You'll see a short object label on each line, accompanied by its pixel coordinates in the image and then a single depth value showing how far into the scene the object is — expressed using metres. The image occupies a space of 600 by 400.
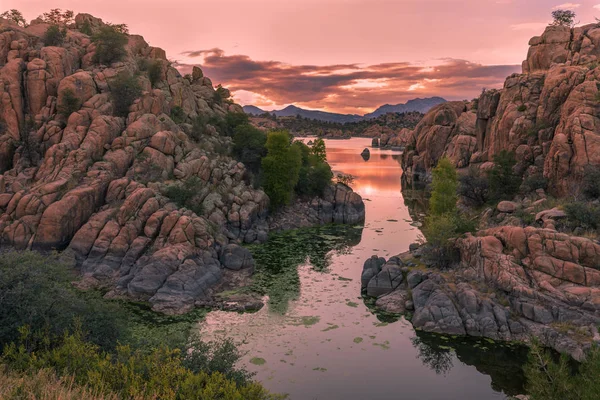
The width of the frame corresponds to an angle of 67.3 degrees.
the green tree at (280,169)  68.31
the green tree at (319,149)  92.50
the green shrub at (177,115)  66.43
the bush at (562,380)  17.30
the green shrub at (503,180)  62.28
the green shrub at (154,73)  69.06
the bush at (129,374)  14.41
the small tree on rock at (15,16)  70.08
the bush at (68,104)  54.34
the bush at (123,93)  57.72
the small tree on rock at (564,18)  82.25
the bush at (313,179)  74.75
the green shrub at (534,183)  58.88
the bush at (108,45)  63.44
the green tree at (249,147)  72.06
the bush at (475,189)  67.25
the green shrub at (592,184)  47.81
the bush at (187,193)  49.69
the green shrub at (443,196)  59.75
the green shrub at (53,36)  61.44
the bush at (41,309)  19.06
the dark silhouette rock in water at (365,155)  186.12
